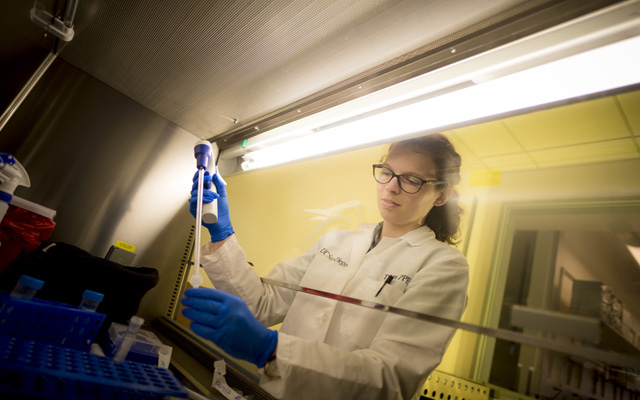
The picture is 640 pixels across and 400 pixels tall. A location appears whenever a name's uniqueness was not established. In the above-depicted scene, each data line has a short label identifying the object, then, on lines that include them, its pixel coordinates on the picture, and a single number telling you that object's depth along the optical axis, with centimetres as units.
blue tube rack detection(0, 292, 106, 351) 89
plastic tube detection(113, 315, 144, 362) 103
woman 81
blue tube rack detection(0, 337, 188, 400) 62
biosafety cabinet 68
